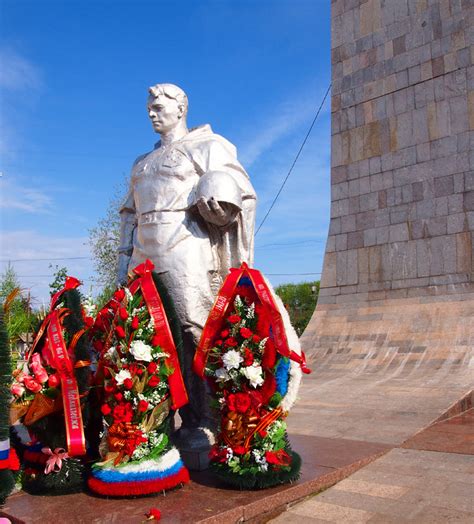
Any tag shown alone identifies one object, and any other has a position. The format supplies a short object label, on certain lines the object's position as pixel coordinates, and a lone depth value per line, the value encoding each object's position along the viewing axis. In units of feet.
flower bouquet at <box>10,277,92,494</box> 10.93
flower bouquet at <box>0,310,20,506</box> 8.11
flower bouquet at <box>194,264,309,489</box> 11.03
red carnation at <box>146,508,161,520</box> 9.55
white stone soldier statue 12.57
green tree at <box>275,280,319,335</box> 138.10
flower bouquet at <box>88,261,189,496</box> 10.65
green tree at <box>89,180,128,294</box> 71.20
